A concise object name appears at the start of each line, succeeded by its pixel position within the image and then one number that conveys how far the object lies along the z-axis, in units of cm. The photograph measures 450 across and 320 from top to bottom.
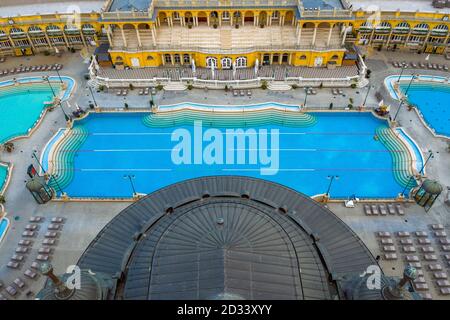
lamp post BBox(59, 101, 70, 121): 7648
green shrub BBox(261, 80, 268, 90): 8375
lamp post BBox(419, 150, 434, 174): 6629
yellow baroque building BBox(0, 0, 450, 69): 8569
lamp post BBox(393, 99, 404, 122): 7648
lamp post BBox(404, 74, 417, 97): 8381
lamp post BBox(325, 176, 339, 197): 6266
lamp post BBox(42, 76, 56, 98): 8516
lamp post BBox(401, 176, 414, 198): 6289
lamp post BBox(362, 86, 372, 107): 7926
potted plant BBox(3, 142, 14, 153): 7069
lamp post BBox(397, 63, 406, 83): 8689
